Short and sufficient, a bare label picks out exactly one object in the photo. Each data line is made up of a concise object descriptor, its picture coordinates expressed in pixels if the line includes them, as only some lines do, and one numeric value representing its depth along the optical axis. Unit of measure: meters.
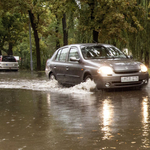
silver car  11.96
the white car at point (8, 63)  37.97
